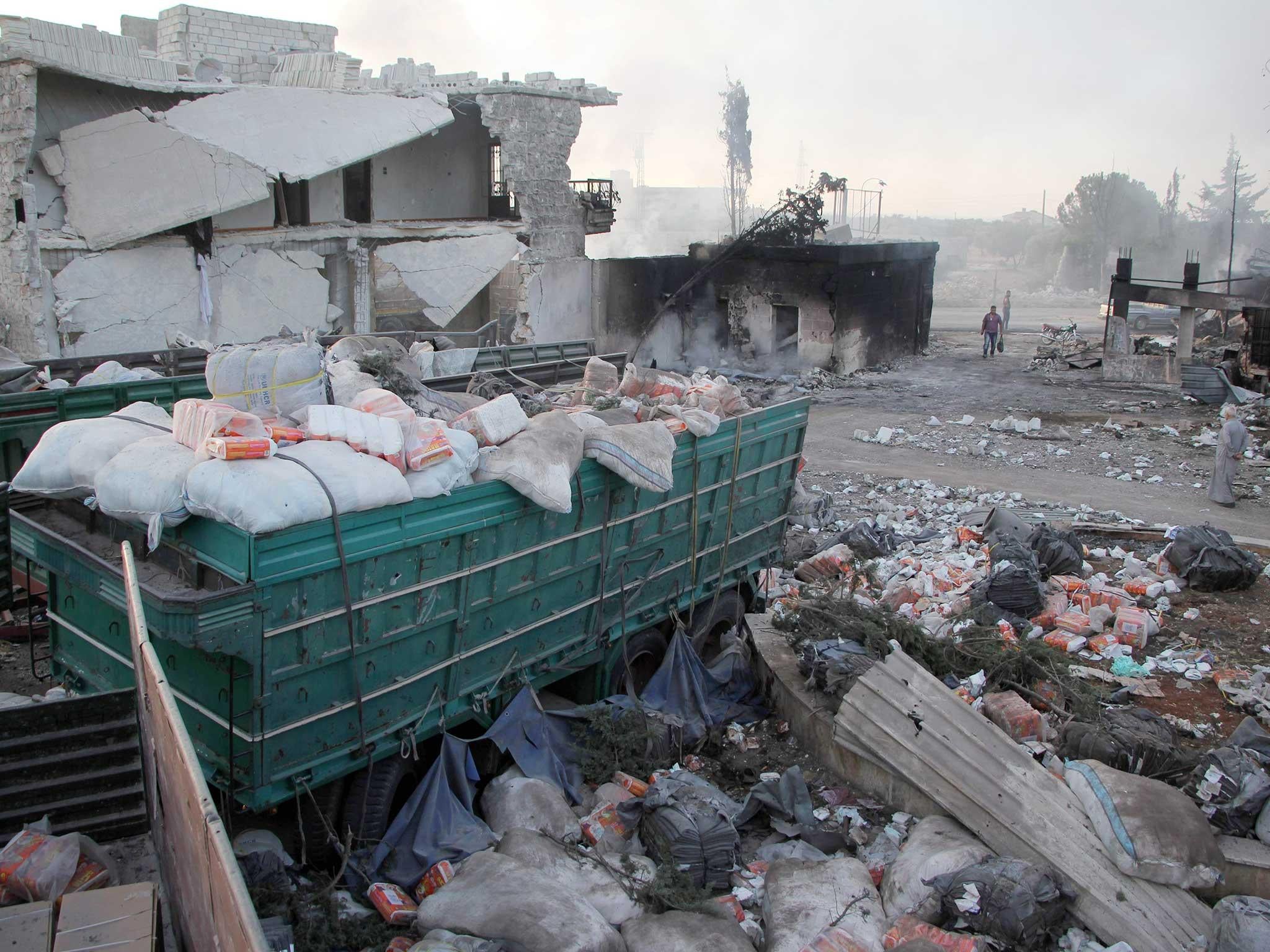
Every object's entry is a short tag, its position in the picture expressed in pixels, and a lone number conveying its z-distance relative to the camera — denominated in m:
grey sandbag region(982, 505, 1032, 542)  8.47
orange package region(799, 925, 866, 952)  3.85
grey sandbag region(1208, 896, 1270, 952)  3.70
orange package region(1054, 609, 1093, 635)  6.88
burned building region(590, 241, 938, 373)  20.14
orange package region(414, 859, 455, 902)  4.20
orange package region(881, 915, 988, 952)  3.81
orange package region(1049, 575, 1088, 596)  7.51
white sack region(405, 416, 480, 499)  4.34
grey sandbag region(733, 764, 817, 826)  4.91
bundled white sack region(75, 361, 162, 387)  7.71
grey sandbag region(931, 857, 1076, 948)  3.94
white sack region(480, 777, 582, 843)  4.65
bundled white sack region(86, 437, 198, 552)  3.81
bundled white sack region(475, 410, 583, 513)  4.64
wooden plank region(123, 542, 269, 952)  2.11
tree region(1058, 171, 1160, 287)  53.88
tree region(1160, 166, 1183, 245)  52.85
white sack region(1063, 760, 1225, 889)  4.09
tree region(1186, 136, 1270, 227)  50.53
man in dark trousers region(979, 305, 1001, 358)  23.41
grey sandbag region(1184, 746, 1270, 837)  4.47
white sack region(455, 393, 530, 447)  4.98
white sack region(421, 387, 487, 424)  5.51
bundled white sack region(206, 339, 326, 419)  4.57
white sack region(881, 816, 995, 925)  4.13
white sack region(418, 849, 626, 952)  3.64
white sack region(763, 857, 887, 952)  4.00
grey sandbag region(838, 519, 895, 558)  8.97
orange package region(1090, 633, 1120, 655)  6.66
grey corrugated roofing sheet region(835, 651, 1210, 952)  4.05
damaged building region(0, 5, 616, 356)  13.73
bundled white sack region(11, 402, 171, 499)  4.32
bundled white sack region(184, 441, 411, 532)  3.68
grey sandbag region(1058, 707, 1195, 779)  4.82
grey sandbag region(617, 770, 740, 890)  4.42
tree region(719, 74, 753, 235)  48.94
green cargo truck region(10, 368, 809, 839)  3.81
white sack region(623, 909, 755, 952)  3.82
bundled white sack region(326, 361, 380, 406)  5.13
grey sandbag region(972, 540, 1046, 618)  7.18
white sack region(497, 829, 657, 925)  4.06
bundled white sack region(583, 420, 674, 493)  5.18
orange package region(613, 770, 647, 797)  5.05
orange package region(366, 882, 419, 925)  4.02
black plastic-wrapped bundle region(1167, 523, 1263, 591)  7.69
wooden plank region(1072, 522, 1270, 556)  8.98
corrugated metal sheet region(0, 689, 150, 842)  3.88
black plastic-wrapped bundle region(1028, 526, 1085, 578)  7.99
